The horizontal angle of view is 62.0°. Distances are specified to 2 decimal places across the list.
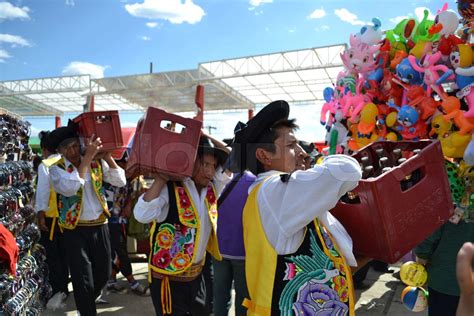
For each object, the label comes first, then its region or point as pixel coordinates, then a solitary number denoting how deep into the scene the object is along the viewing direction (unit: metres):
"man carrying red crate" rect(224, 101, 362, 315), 1.57
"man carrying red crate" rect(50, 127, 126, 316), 3.58
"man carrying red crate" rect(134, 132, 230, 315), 2.63
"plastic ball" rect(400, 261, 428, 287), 2.58
